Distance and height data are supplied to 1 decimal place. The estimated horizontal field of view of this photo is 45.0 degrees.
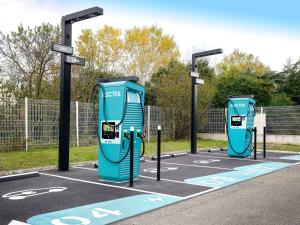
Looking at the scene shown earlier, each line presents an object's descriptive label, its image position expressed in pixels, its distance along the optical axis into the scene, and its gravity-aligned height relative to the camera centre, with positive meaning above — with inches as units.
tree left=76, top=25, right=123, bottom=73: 913.5 +211.4
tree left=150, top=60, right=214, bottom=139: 771.4 +48.1
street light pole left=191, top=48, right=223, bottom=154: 524.1 +37.3
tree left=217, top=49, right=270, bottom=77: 1724.9 +284.3
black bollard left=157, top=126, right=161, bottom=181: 297.0 -28.3
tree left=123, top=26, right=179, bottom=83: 1222.9 +243.9
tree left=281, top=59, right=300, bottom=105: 1103.0 +103.7
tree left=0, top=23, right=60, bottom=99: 681.0 +114.6
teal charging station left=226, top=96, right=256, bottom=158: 502.9 -6.6
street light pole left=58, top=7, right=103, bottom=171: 350.3 +23.4
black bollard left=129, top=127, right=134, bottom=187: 279.5 -25.3
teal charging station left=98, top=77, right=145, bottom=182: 291.1 -3.2
